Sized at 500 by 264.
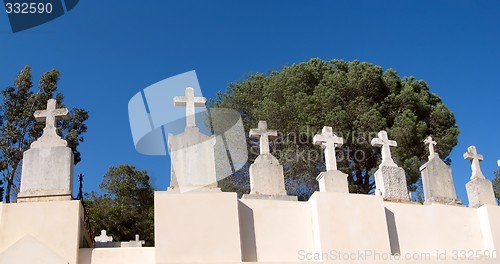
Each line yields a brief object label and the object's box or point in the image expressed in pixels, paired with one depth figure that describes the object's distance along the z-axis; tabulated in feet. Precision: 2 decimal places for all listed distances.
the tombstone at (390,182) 31.50
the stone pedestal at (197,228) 25.07
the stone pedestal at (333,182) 29.89
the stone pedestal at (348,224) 27.25
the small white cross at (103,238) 48.11
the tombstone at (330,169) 29.94
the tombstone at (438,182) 32.35
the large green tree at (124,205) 67.46
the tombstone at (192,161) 27.20
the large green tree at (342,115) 53.06
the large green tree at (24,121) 56.08
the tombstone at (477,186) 33.04
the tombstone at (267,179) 29.01
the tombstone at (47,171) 26.17
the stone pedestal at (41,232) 24.08
